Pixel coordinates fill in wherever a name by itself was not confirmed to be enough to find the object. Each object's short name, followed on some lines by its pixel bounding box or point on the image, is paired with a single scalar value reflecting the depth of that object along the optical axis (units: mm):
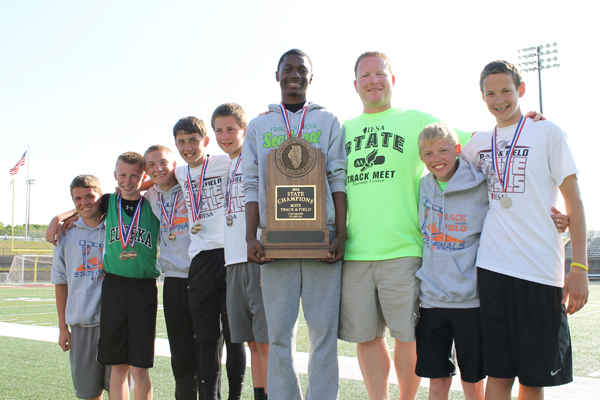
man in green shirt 2744
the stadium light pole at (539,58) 25703
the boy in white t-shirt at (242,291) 3184
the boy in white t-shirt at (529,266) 2486
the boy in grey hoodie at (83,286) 3627
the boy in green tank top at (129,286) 3451
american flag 30781
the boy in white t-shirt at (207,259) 3334
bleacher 32656
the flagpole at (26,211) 48125
